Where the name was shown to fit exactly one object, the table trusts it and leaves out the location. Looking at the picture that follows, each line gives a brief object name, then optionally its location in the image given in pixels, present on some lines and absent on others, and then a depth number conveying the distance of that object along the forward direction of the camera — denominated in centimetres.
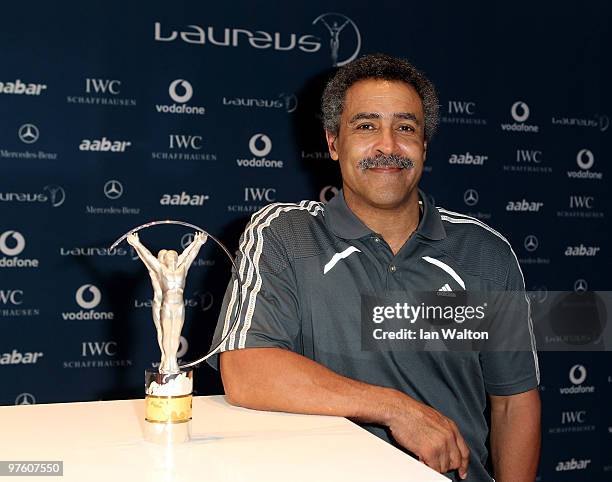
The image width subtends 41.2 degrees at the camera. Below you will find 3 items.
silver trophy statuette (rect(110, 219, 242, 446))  135
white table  120
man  183
